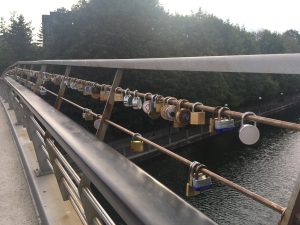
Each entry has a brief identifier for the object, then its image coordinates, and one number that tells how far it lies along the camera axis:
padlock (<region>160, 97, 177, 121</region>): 1.28
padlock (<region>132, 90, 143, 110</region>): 1.61
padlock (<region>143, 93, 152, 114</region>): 1.47
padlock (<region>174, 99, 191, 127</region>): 1.22
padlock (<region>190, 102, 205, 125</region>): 1.18
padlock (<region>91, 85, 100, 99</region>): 2.38
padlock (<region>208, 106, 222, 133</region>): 1.07
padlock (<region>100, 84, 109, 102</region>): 2.06
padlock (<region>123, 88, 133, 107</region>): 1.71
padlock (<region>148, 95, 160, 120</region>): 1.45
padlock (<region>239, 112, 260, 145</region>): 0.91
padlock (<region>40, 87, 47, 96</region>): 4.03
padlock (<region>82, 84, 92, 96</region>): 2.42
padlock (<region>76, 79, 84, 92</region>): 2.68
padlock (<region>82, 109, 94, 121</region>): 2.13
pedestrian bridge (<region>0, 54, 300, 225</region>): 0.77
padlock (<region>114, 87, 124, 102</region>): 1.82
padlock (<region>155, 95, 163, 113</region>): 1.41
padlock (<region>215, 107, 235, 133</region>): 1.04
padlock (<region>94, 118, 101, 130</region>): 1.81
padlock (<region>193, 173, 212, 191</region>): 0.97
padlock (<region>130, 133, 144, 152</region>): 1.46
